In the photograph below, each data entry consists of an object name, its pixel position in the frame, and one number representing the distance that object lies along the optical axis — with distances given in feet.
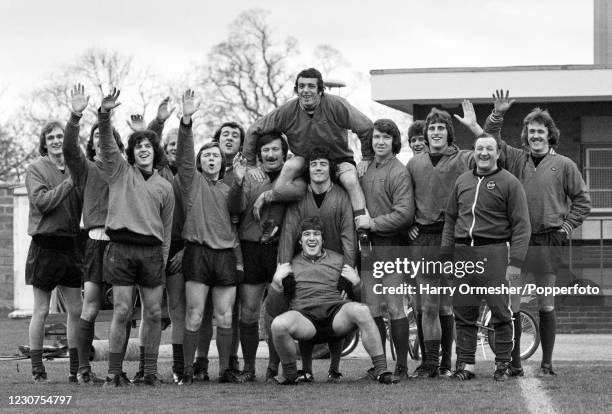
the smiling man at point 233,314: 35.76
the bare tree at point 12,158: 164.55
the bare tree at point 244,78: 179.22
